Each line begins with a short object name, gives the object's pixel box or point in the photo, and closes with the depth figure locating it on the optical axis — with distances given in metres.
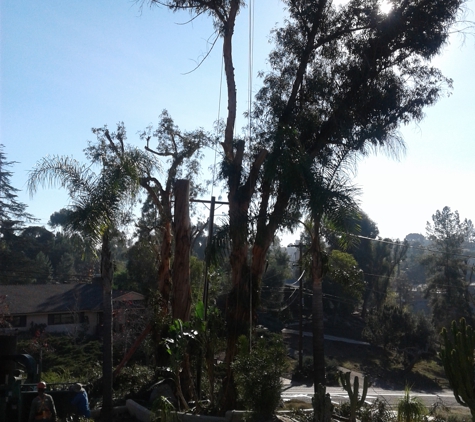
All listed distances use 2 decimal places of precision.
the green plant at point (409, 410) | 12.55
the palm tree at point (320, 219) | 13.15
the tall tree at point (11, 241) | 49.38
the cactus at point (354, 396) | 12.18
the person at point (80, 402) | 12.09
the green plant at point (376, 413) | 12.95
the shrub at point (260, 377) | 12.09
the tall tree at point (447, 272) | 48.25
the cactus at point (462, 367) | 11.96
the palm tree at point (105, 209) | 14.35
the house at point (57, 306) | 40.72
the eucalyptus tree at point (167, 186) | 22.33
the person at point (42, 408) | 10.66
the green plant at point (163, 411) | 12.12
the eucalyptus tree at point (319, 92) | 15.34
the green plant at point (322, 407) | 11.63
